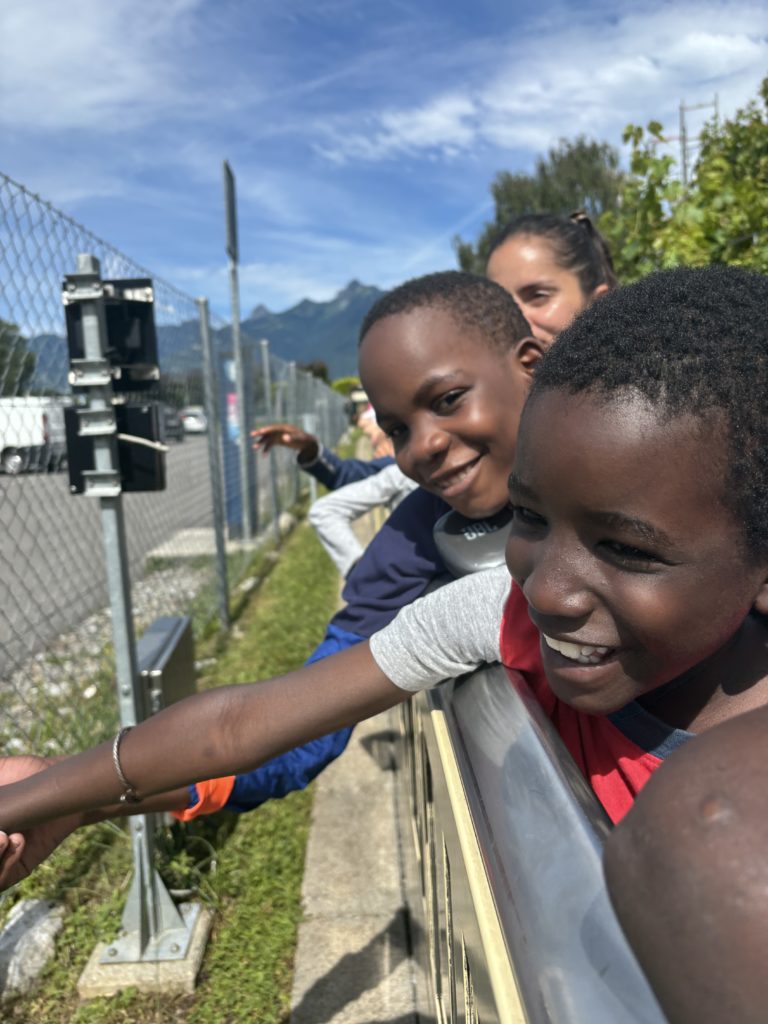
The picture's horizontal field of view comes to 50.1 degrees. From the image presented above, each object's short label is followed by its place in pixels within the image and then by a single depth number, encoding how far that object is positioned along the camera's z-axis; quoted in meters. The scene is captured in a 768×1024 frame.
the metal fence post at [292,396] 10.91
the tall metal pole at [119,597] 2.48
